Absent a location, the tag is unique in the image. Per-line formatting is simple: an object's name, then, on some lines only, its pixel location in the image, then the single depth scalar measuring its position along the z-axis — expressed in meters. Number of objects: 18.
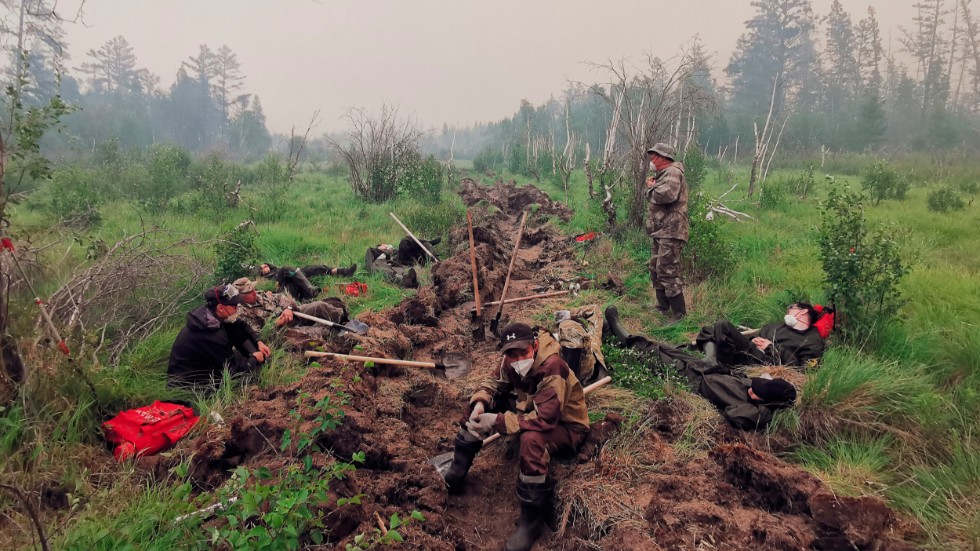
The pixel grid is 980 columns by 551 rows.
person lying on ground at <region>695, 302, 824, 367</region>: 4.41
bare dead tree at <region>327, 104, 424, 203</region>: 13.97
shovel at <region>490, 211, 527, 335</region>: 5.76
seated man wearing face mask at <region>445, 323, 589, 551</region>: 2.89
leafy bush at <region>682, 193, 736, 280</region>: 6.36
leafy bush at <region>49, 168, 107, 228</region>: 8.84
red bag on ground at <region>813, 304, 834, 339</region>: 4.49
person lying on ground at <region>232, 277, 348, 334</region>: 5.11
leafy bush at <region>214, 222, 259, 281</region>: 6.31
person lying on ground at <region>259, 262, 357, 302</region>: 6.47
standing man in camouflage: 5.74
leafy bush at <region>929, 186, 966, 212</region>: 8.54
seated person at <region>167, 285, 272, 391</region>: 4.02
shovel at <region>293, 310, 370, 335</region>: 5.15
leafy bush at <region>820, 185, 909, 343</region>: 4.29
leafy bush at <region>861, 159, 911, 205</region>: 9.73
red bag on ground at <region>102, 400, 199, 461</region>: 3.12
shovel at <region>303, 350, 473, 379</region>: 4.77
